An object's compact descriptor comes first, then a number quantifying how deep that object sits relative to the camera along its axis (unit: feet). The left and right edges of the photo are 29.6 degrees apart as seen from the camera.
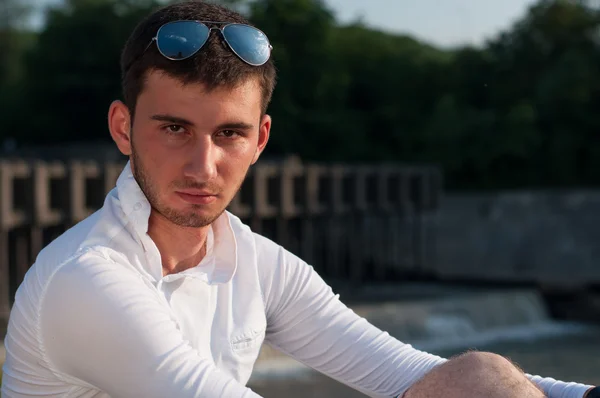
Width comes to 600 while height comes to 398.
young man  6.20
